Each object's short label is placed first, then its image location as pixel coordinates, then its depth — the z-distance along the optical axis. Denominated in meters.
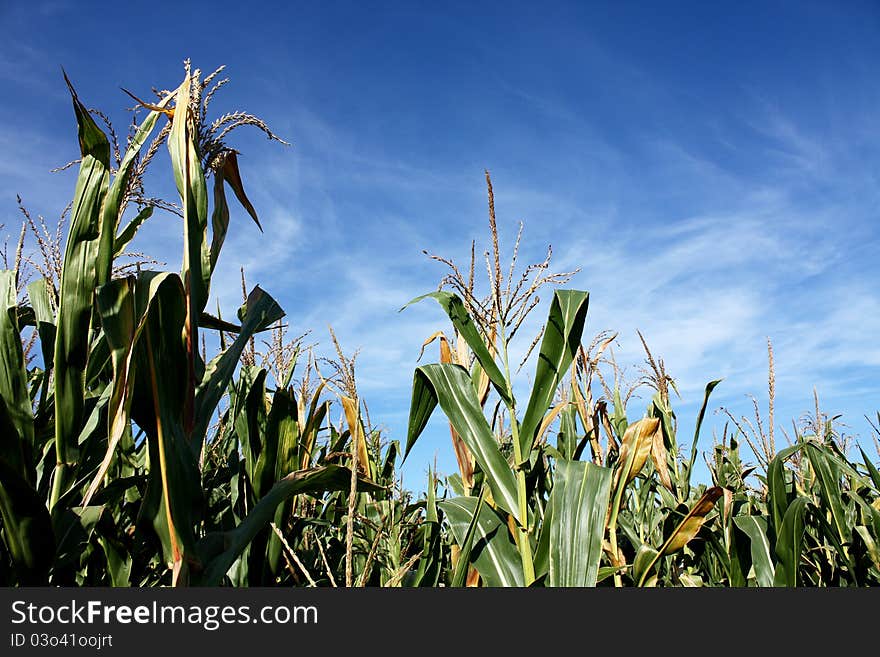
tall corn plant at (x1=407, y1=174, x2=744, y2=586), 1.86
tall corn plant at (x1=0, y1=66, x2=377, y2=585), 1.26
